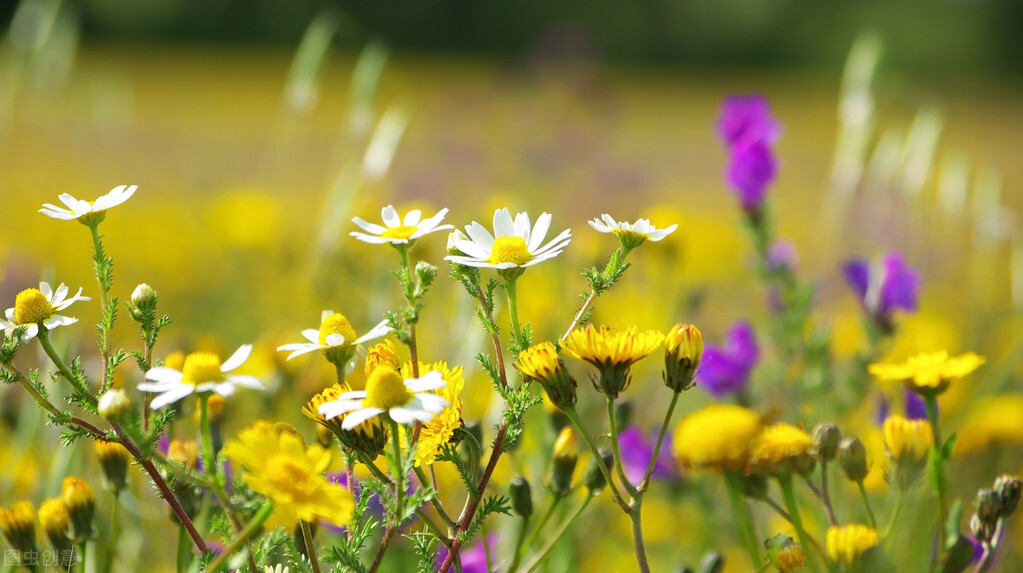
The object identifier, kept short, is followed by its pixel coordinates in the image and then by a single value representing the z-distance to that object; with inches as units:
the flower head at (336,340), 38.3
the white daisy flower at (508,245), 38.2
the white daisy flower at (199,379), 37.4
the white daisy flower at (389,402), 37.3
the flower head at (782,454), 38.8
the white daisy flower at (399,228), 38.6
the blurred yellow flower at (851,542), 38.2
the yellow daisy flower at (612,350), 38.1
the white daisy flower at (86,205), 38.8
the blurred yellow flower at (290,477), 37.1
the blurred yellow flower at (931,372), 39.3
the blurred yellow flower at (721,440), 38.8
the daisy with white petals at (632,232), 38.5
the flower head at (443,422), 38.2
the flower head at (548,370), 38.0
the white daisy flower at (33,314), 38.4
